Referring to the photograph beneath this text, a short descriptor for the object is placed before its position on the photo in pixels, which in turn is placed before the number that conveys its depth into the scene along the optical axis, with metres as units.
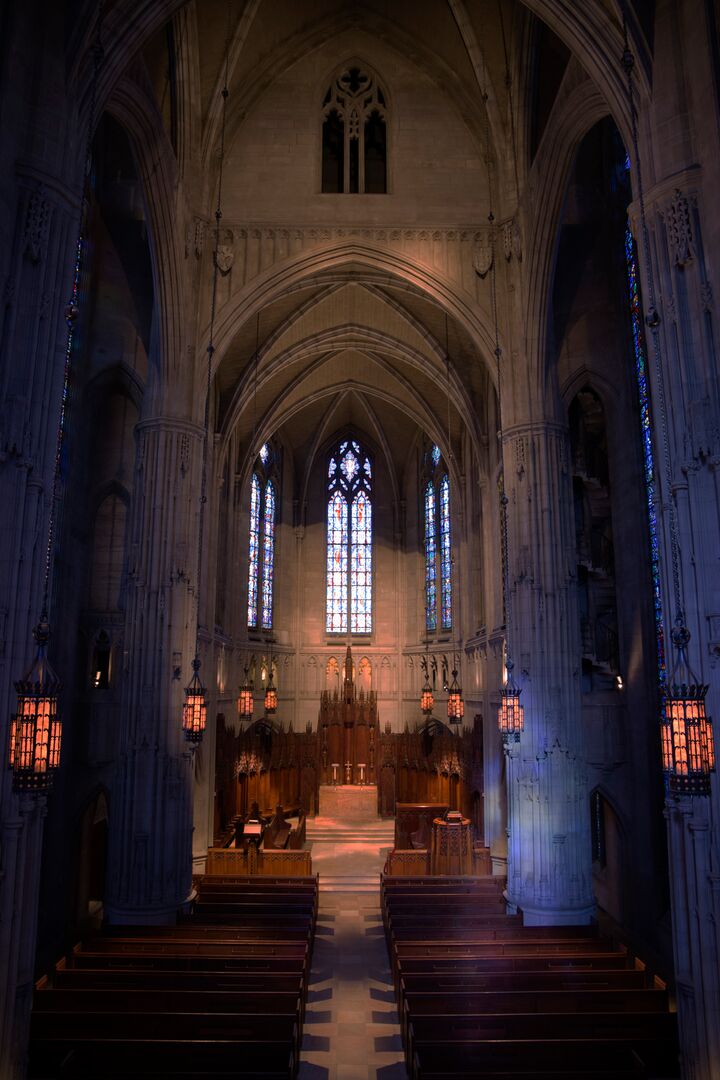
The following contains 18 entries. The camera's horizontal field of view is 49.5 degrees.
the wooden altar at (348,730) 33.09
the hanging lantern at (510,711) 15.77
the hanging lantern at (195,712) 15.09
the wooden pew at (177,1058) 8.69
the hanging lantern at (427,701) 29.17
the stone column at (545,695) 16.09
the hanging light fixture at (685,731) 8.01
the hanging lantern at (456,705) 24.34
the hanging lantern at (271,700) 26.44
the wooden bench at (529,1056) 8.76
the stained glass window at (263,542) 32.41
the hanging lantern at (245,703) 22.72
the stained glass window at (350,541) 35.34
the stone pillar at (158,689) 15.96
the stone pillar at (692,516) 8.34
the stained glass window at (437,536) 32.62
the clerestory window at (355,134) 20.62
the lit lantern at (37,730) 7.90
